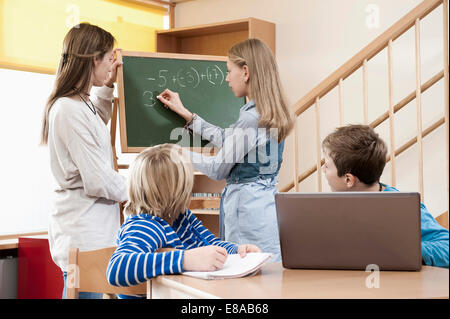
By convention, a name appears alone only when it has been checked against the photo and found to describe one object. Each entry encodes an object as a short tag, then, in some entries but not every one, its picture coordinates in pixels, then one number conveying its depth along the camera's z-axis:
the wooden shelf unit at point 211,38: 3.79
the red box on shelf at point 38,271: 3.43
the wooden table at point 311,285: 1.08
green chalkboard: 2.60
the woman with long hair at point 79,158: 1.91
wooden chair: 1.42
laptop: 1.23
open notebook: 1.21
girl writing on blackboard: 2.18
